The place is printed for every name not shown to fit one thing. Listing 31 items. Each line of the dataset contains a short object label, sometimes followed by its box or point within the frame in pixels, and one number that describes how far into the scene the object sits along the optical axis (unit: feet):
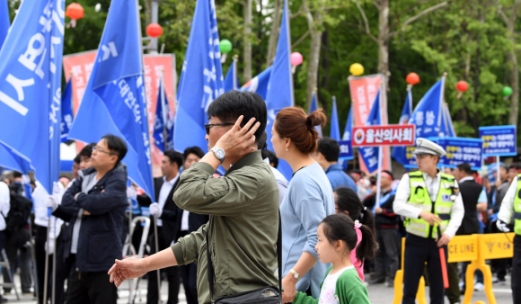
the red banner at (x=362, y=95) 76.95
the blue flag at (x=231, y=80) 55.16
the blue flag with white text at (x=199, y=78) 36.33
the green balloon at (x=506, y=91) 111.83
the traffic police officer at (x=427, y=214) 27.94
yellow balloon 78.84
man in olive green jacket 11.92
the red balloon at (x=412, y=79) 86.84
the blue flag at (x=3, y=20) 28.78
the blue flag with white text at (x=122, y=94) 31.22
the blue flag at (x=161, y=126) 49.55
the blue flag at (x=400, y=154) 63.37
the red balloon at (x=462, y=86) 97.30
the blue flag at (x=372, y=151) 64.85
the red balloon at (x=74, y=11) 61.31
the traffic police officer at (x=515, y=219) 27.89
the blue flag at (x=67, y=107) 50.62
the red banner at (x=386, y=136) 44.27
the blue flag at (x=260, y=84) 47.34
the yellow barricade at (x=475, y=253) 33.76
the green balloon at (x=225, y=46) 74.08
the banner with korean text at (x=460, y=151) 54.65
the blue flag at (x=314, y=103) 67.97
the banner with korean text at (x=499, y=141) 62.28
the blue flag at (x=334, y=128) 73.22
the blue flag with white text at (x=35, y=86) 25.43
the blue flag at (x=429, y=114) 65.41
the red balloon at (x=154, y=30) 60.39
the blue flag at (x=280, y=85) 42.34
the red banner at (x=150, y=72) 55.11
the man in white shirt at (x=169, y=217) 33.47
